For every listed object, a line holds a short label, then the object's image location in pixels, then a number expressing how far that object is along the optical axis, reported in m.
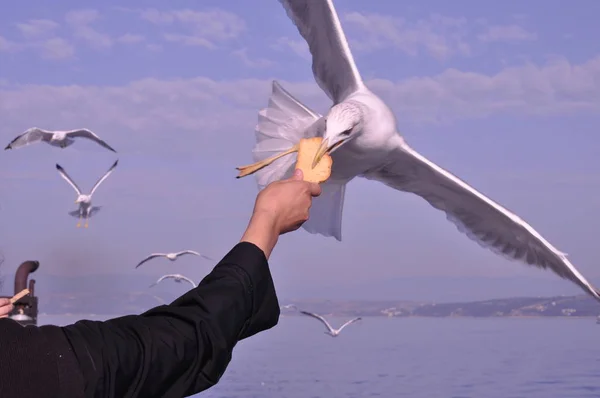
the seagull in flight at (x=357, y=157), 3.79
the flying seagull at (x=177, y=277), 14.07
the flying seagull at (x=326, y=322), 12.01
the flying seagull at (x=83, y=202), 13.26
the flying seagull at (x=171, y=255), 13.67
